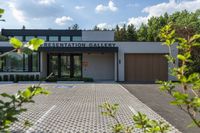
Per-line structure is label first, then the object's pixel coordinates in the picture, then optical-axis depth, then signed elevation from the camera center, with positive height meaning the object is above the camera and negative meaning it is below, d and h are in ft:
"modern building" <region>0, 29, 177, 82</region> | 46.96 +2.07
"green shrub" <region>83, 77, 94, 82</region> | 45.64 -3.09
